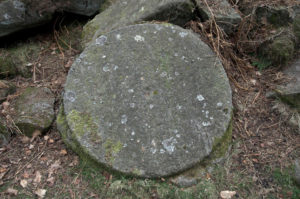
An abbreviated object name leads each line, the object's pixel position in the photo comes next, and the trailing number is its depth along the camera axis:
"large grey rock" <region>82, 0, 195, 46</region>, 3.34
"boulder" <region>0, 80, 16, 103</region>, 3.21
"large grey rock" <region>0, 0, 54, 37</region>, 3.42
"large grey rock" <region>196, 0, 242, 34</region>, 3.47
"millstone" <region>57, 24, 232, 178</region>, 2.53
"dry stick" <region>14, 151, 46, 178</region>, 2.64
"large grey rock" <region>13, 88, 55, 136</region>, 2.90
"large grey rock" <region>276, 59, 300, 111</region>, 3.12
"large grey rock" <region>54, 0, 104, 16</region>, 3.71
